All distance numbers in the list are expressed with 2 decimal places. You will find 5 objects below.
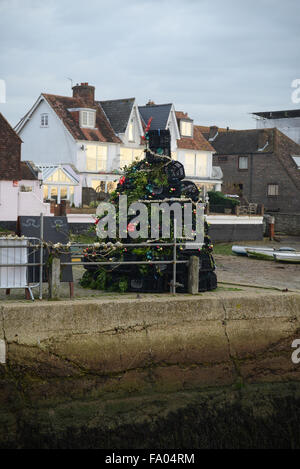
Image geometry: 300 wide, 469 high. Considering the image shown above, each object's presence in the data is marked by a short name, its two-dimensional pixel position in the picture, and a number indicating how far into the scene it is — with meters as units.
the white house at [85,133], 46.84
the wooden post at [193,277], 11.72
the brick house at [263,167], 58.00
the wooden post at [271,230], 42.66
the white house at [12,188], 34.22
